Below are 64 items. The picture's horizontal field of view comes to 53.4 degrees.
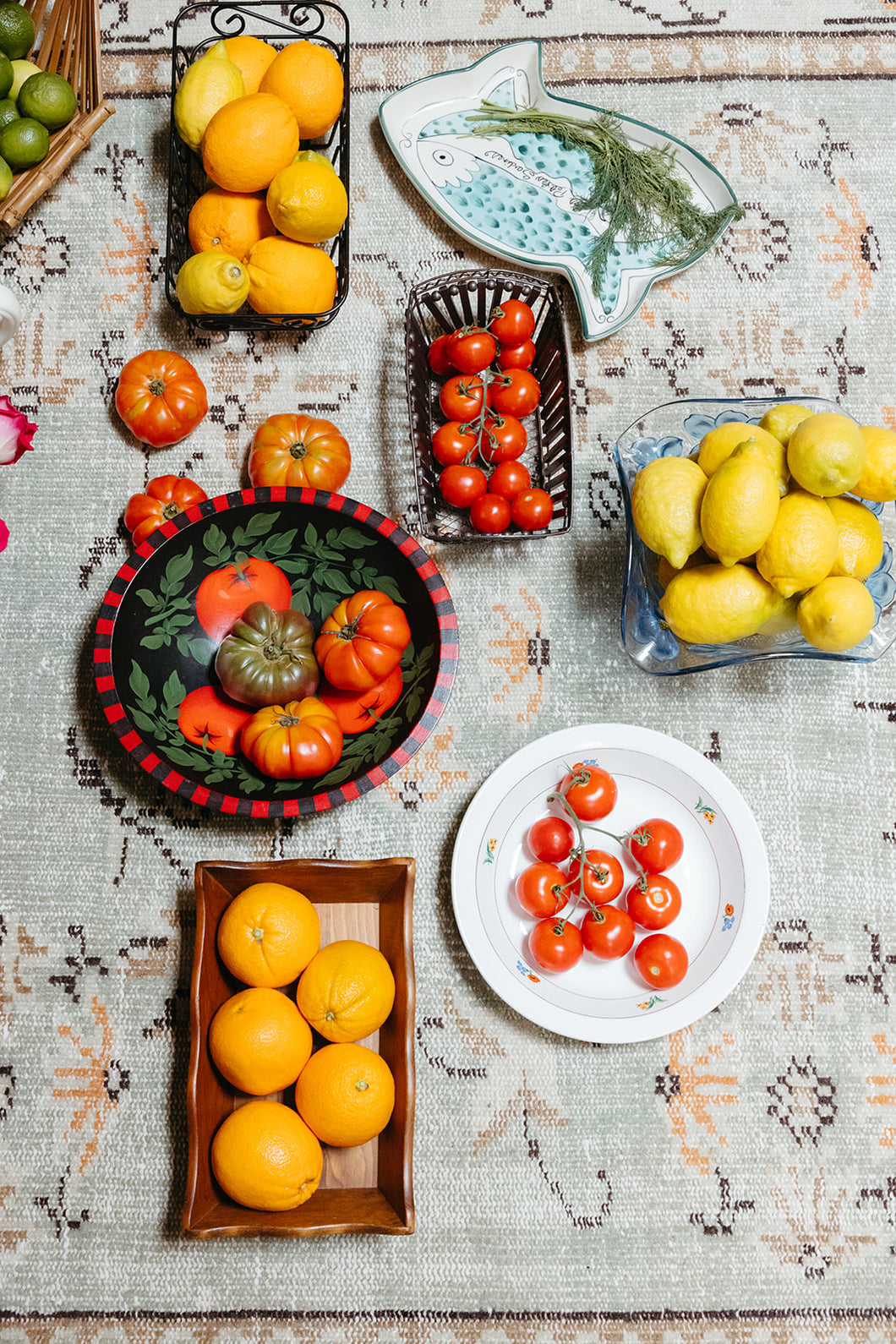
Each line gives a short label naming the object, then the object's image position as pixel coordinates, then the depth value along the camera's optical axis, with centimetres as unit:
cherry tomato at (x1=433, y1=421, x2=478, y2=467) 106
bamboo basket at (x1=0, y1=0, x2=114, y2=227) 105
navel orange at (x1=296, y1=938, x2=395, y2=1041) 92
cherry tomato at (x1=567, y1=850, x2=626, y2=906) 100
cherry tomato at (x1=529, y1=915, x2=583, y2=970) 98
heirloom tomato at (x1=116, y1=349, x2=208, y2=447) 108
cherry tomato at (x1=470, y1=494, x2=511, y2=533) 103
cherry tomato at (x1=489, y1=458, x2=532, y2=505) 105
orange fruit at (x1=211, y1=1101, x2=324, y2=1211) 87
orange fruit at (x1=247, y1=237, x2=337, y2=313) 102
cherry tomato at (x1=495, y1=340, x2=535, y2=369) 107
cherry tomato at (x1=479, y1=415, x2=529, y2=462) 106
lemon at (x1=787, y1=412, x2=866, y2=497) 78
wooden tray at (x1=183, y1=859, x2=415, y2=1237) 90
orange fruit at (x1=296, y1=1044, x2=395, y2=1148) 89
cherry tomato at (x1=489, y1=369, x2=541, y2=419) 106
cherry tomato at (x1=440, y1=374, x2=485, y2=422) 106
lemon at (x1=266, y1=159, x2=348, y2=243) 99
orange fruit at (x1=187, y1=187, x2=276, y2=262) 103
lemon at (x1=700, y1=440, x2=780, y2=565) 78
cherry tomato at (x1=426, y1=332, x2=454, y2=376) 109
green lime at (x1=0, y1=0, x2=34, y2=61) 107
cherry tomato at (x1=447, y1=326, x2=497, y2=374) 104
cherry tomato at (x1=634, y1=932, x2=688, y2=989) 99
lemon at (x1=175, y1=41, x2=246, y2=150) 102
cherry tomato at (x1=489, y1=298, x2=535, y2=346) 106
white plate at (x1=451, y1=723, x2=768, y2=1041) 101
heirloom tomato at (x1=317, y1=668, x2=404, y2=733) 98
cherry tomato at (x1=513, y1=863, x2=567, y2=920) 100
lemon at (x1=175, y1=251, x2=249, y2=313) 99
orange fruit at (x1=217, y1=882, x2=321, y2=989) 91
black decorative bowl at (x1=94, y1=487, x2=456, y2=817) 92
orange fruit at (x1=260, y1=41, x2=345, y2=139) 102
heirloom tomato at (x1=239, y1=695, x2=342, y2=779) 91
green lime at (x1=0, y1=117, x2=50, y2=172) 102
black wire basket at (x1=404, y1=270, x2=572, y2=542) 107
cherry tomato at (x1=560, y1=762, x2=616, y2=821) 102
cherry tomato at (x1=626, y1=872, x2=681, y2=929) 101
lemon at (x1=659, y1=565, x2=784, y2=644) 84
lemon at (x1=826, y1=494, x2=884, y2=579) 85
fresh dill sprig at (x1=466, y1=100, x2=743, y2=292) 115
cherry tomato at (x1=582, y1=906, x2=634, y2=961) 99
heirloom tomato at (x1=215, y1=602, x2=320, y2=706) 95
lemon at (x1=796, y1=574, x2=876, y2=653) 81
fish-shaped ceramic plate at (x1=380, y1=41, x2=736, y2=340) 115
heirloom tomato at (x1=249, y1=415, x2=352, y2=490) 107
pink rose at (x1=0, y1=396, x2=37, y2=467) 100
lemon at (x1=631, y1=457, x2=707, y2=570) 85
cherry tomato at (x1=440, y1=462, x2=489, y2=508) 104
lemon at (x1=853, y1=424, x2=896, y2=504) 85
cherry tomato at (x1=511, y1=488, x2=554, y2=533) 102
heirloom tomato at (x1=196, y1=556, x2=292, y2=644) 100
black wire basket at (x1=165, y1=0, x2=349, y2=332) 109
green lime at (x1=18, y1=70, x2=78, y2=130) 104
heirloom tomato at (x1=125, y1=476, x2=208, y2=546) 106
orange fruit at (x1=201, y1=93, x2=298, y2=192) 99
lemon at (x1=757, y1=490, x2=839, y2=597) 80
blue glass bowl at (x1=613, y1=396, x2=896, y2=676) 92
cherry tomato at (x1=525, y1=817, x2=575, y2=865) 101
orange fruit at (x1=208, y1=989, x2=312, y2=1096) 90
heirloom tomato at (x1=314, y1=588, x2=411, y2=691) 93
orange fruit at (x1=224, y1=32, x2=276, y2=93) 105
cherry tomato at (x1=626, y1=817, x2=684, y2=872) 101
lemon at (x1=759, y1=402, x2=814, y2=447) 87
